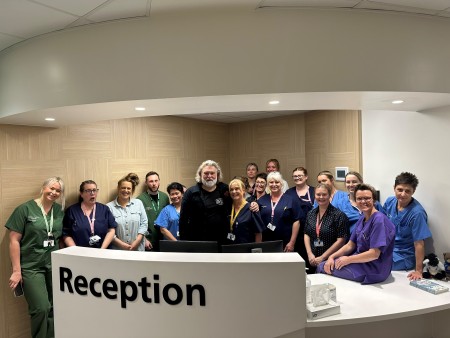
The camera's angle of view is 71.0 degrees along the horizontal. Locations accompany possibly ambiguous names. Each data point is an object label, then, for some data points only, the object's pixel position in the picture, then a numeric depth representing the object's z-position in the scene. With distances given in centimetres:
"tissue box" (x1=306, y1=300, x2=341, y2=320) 183
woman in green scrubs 310
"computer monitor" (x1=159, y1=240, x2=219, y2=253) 212
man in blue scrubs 271
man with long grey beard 320
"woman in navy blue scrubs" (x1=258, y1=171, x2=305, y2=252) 350
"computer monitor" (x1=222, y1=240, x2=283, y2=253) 206
